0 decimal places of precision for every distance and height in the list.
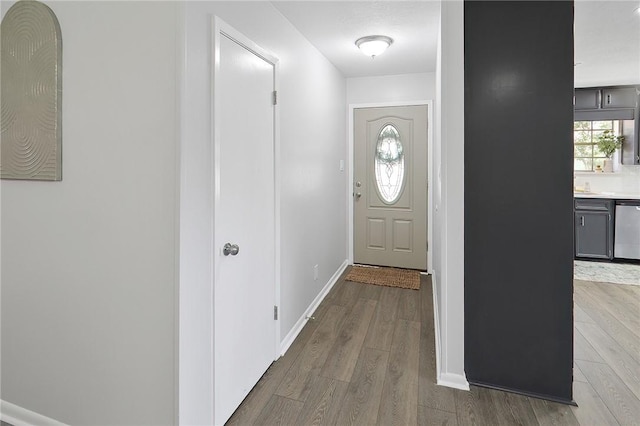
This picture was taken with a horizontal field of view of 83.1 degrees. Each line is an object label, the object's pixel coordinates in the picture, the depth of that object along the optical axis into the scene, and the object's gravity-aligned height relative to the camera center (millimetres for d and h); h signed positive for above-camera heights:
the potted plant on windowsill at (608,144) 5070 +923
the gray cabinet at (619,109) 4844 +1372
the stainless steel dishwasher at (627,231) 4684 -279
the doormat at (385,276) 4043 -800
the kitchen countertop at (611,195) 4695 +193
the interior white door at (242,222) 1750 -77
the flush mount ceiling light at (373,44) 3107 +1437
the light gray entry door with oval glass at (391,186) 4512 +289
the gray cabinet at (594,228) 4801 -248
